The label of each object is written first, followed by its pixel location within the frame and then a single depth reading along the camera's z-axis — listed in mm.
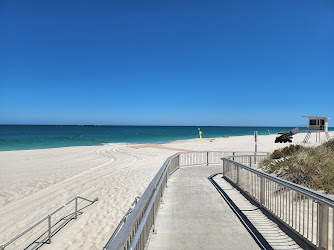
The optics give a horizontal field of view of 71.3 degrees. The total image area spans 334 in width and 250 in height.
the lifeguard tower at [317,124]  27025
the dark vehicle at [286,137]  34156
